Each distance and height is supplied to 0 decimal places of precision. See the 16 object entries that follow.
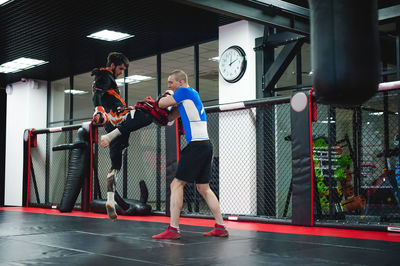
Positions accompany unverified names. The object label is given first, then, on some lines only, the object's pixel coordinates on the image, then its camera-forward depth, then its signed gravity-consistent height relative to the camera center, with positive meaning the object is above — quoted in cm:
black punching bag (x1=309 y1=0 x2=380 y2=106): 181 +45
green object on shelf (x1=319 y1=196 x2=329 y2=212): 661 -54
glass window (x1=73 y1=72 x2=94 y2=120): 1177 +189
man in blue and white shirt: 438 +11
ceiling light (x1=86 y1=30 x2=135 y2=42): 834 +240
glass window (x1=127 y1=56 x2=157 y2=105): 1026 +210
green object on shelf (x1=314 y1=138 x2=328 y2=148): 652 +32
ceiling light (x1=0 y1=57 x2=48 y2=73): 1005 +229
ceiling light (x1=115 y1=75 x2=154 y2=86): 1076 +208
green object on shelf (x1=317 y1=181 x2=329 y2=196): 665 -35
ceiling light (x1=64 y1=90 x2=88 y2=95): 1159 +194
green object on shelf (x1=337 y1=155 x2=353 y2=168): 674 +6
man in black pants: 484 +58
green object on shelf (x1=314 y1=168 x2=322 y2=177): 663 -10
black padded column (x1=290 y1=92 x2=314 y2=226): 556 +6
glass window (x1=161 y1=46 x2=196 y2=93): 944 +225
